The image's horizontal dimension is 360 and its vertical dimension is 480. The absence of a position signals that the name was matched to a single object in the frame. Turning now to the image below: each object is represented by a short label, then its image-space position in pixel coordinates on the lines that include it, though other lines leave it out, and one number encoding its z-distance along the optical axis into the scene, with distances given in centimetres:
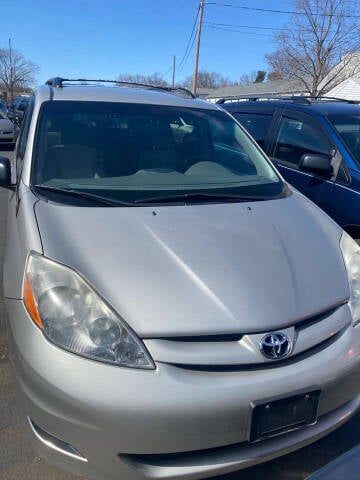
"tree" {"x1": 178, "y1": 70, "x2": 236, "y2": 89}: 8186
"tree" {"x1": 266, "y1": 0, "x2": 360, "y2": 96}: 2806
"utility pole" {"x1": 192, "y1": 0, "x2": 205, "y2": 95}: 2536
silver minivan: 165
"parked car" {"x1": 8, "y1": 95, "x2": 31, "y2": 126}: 1678
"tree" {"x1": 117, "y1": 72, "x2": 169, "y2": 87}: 6186
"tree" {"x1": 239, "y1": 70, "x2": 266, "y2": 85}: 7725
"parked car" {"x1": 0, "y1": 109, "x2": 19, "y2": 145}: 1392
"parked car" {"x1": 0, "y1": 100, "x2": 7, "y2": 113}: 1619
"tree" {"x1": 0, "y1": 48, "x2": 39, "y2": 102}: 5407
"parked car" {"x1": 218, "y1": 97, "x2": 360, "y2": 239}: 404
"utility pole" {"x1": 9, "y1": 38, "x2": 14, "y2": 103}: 5229
